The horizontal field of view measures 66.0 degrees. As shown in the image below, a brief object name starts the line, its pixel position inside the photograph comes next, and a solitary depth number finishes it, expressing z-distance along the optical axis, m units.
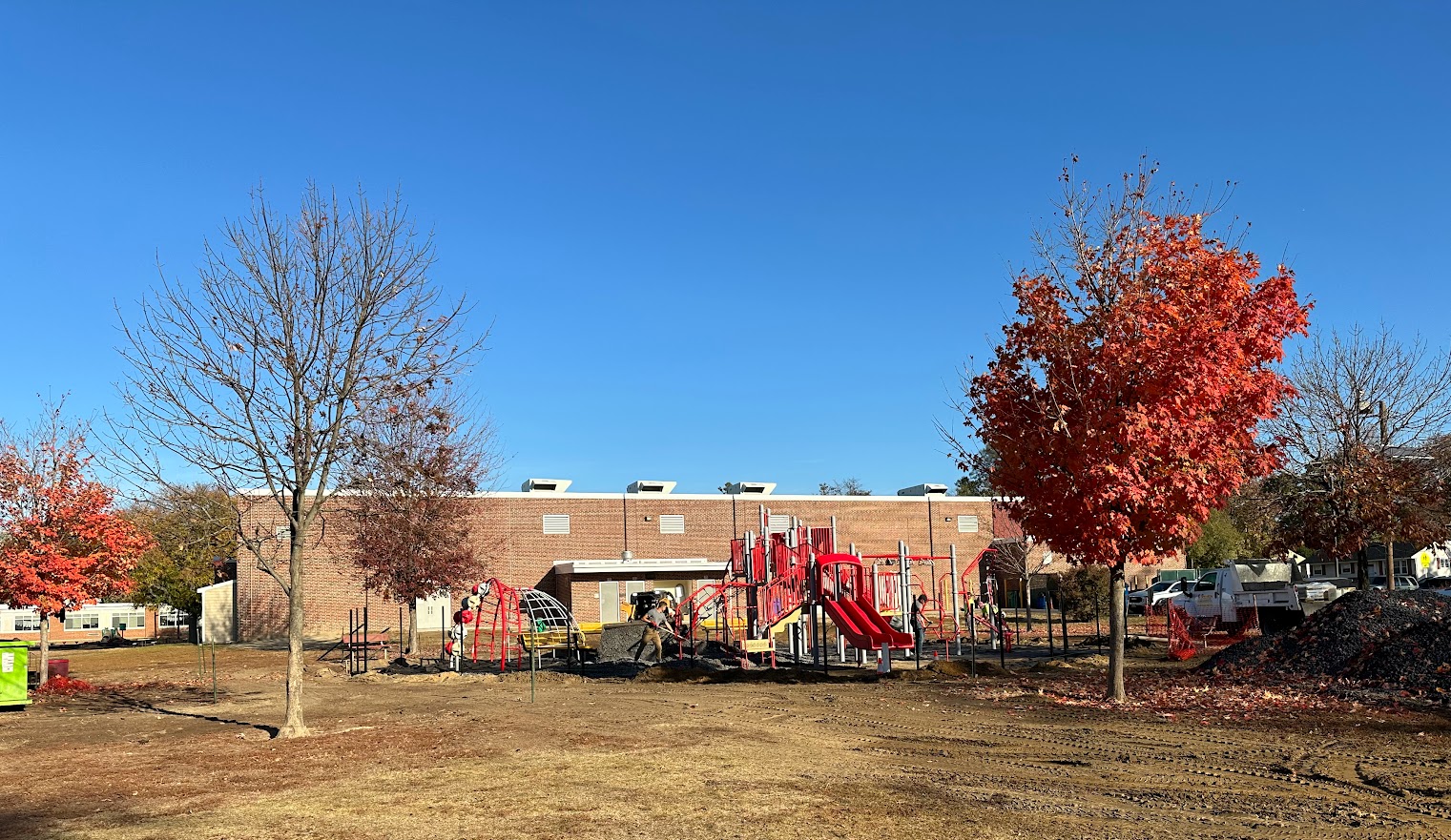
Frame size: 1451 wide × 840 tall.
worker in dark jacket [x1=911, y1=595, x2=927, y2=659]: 25.30
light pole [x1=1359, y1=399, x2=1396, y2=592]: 27.42
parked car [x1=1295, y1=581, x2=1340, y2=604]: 29.47
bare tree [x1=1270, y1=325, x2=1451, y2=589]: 25.28
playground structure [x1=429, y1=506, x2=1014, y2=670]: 24.47
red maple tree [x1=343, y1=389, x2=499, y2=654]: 30.95
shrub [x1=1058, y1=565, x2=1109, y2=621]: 42.62
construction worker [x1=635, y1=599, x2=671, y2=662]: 26.89
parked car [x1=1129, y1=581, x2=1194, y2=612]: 42.88
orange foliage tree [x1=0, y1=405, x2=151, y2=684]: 24.09
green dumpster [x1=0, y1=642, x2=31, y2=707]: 19.53
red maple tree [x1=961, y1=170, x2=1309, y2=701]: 15.30
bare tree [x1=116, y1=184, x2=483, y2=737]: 14.52
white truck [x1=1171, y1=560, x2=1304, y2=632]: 29.16
